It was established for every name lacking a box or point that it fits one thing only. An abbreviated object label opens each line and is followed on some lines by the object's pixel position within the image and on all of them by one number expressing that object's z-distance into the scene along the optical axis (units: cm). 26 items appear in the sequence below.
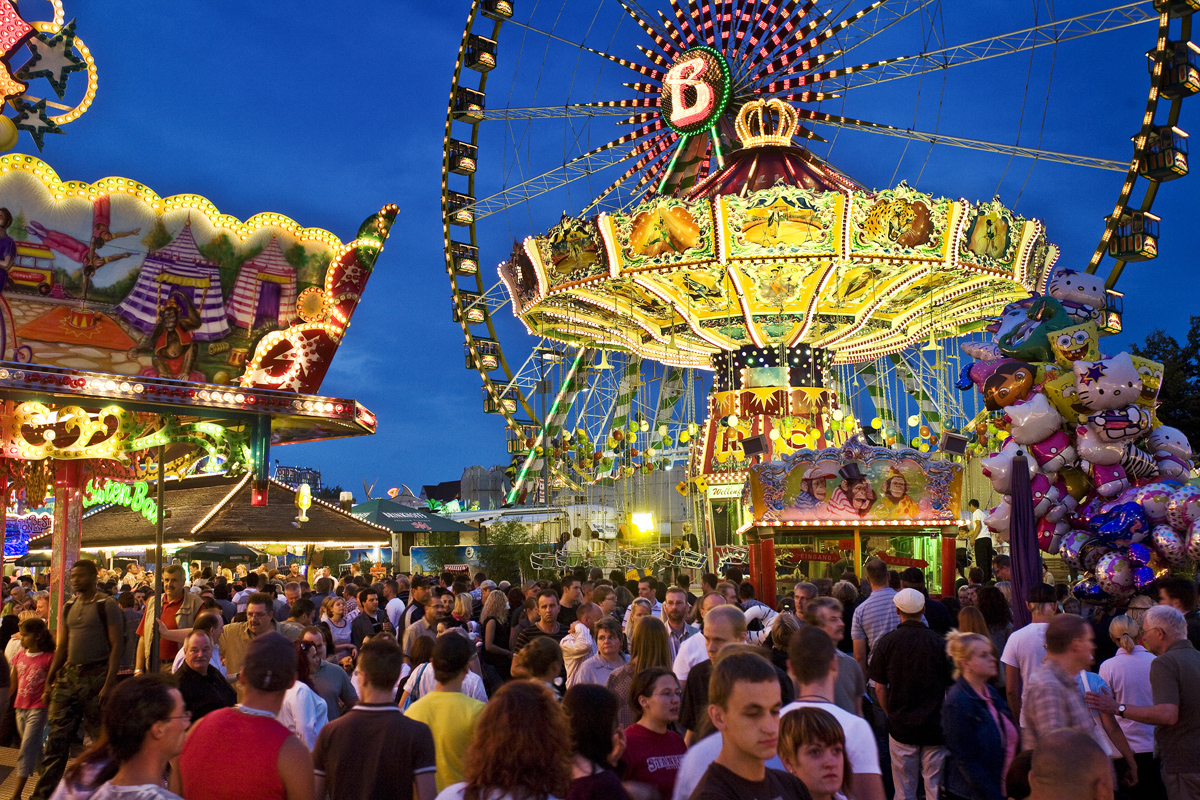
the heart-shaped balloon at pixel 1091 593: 1194
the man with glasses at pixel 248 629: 738
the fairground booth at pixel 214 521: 2019
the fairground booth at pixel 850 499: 2159
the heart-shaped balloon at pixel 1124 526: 1195
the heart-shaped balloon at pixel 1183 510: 1170
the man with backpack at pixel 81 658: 818
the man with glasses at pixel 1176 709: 582
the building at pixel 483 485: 8162
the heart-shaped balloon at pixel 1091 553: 1217
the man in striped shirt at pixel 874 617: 805
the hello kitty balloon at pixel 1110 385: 1245
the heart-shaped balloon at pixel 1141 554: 1174
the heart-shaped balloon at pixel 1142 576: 1157
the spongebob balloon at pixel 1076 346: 1305
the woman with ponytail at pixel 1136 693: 635
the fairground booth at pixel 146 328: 1514
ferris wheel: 2447
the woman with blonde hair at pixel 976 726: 530
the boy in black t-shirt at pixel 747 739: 335
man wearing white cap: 619
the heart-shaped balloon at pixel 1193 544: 1148
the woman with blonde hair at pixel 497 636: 913
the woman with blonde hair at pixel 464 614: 968
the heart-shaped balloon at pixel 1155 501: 1184
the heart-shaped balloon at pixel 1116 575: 1173
